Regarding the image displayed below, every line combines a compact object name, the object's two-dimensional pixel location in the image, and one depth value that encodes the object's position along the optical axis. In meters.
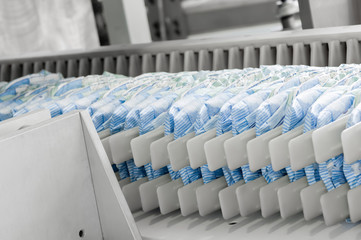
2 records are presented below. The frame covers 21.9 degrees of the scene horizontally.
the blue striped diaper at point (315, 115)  1.88
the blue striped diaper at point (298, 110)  1.92
